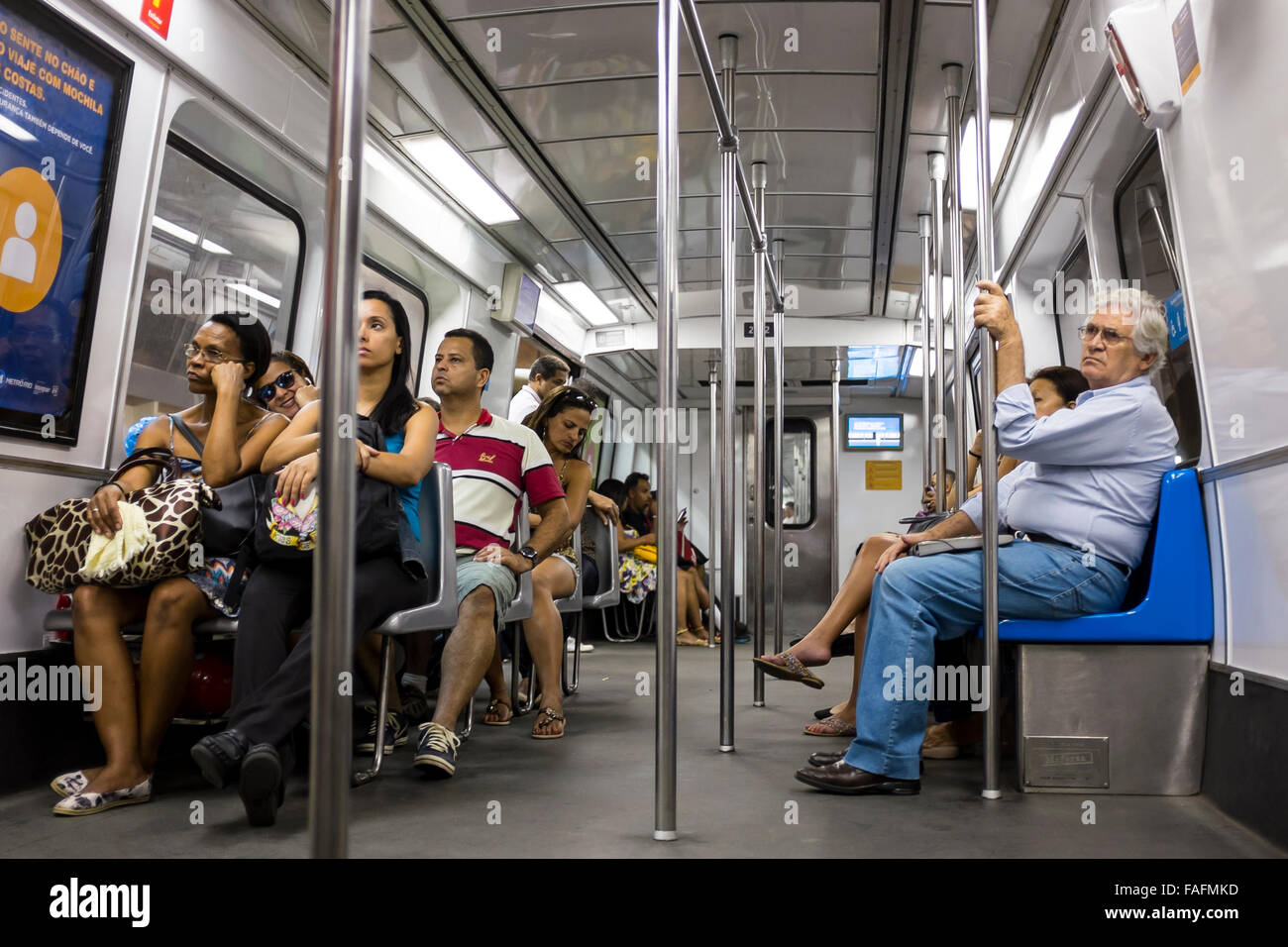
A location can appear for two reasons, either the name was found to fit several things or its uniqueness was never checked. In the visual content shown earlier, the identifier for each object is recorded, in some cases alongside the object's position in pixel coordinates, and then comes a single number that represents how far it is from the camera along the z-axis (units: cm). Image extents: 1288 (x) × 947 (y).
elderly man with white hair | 254
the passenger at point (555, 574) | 355
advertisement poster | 272
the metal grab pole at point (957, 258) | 334
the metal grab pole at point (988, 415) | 246
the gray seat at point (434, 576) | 264
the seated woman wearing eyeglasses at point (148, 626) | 246
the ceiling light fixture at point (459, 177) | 519
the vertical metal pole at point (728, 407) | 300
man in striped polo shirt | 321
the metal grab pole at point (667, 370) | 205
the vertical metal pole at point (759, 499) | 386
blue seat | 253
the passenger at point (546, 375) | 504
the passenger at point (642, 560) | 776
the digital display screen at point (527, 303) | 693
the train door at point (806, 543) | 989
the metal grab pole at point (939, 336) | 484
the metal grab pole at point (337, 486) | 114
